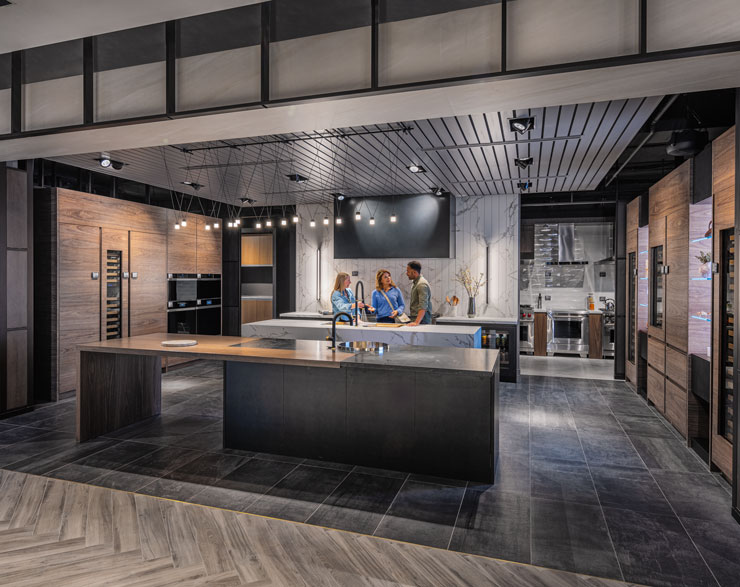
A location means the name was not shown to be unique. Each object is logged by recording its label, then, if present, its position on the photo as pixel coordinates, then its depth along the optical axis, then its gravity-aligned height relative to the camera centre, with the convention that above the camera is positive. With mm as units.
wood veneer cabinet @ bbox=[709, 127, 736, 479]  3492 +55
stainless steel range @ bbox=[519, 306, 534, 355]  9774 -824
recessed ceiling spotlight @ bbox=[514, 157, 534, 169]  5684 +1598
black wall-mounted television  7863 +1099
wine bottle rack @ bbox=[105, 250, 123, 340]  6641 -83
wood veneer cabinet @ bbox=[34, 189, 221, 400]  5836 +304
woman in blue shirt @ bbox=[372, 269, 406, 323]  6797 -126
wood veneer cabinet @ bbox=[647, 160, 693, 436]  4523 -30
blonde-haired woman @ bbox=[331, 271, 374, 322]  6729 -93
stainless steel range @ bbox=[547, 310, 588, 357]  9500 -851
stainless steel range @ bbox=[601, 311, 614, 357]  9383 -787
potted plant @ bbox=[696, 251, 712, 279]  4207 +257
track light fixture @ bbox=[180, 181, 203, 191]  7285 +1689
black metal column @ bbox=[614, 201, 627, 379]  7398 +66
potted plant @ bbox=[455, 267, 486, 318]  8070 +172
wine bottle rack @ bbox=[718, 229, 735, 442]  3551 -236
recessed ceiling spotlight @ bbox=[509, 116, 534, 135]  4172 +1534
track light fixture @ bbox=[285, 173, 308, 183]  6590 +1623
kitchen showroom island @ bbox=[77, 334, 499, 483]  3570 -932
